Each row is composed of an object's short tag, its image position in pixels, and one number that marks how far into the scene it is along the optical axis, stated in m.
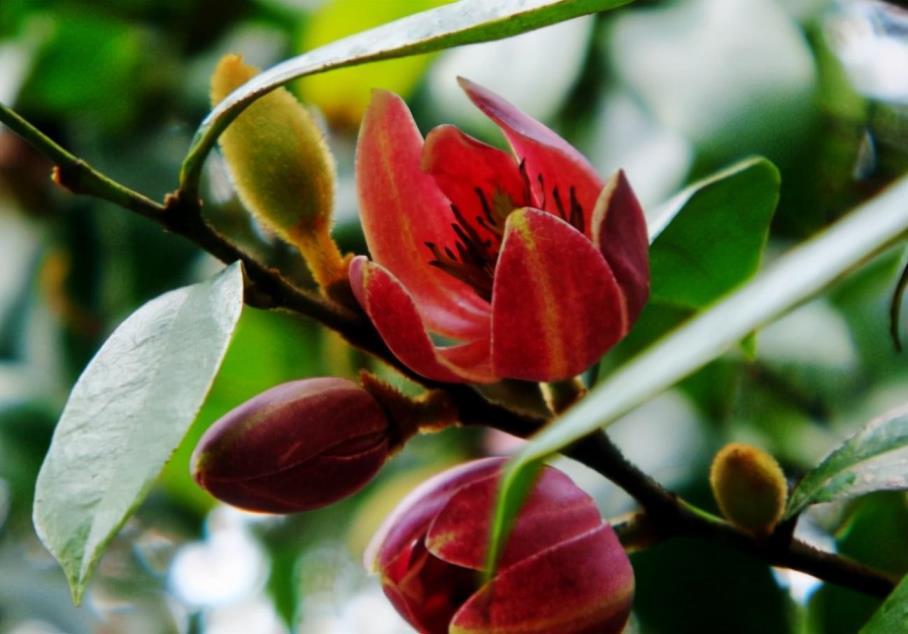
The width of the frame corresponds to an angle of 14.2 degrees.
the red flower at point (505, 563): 0.34
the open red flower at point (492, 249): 0.34
